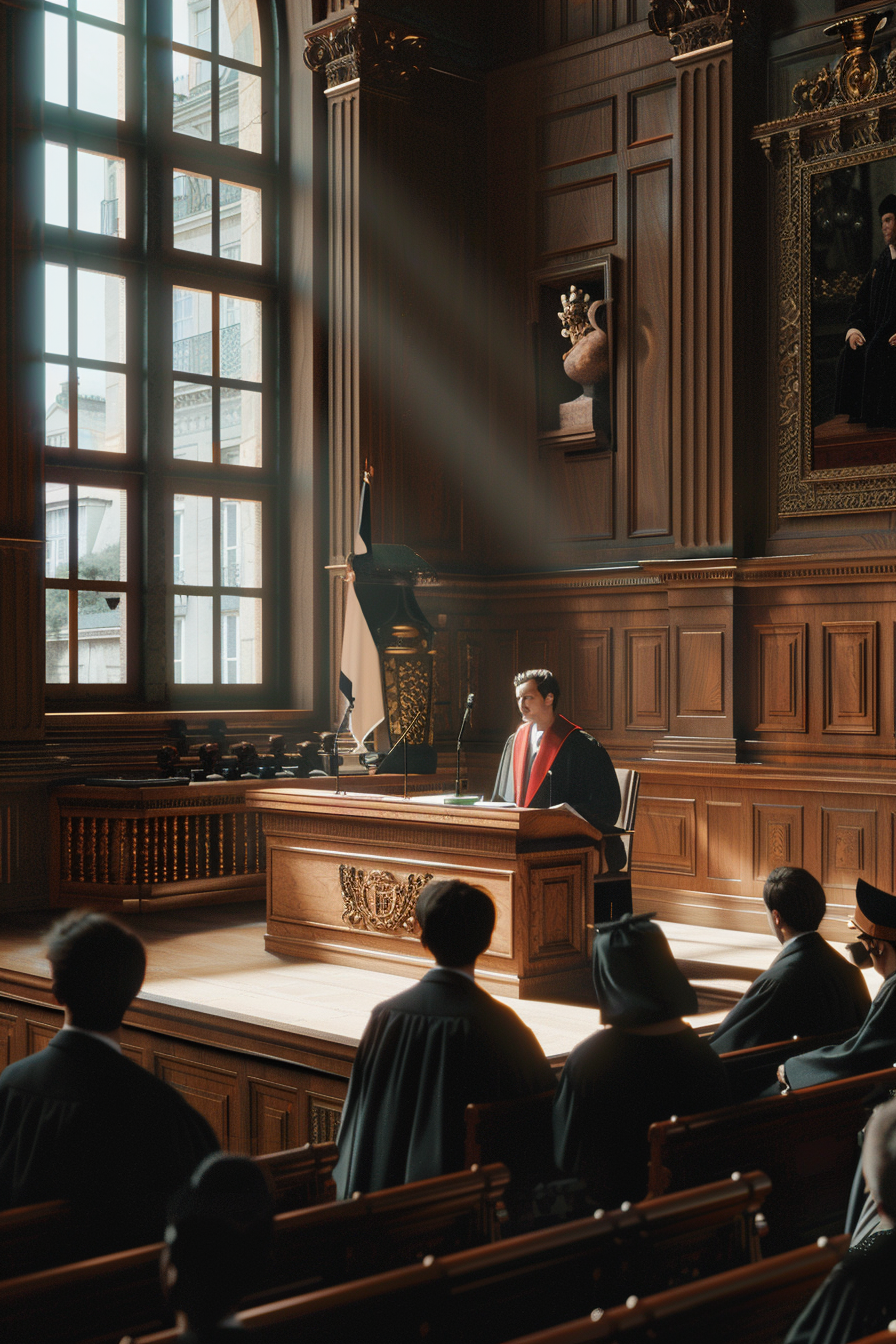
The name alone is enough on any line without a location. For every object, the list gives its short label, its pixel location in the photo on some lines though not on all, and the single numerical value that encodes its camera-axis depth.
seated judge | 5.97
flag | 7.09
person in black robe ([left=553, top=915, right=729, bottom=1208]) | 2.80
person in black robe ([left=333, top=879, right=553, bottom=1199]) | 3.08
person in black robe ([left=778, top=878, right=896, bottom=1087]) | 3.29
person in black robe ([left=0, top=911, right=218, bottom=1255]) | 2.38
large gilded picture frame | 7.26
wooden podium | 5.43
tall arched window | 8.25
